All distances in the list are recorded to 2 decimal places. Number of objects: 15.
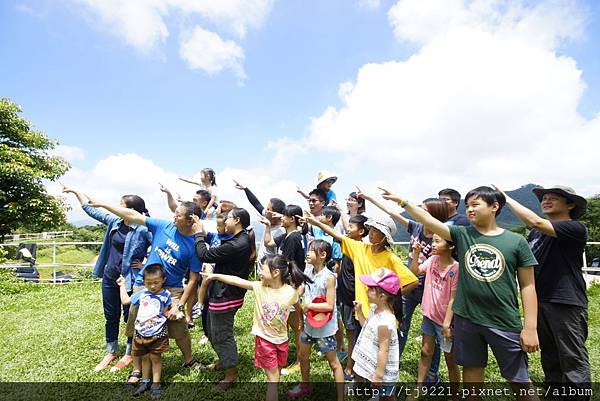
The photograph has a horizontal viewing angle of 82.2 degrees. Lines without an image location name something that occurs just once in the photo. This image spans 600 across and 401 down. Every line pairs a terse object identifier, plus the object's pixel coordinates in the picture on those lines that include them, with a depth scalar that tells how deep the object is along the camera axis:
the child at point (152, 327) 3.75
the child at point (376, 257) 3.45
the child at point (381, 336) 2.88
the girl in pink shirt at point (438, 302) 3.39
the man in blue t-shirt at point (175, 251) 3.97
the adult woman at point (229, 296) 3.86
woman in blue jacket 4.52
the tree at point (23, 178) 17.81
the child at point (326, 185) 5.90
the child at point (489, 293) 2.69
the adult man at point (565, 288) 3.34
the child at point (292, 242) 4.31
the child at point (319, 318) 3.49
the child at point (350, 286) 3.95
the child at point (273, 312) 3.29
